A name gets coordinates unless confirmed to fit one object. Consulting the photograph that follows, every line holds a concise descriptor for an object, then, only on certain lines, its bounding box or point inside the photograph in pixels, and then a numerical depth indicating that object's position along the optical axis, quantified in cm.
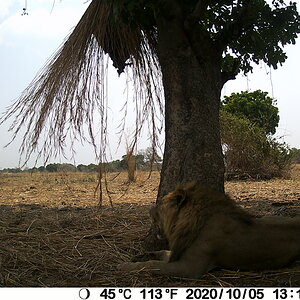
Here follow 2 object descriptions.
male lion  330
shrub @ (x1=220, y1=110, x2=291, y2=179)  1436
